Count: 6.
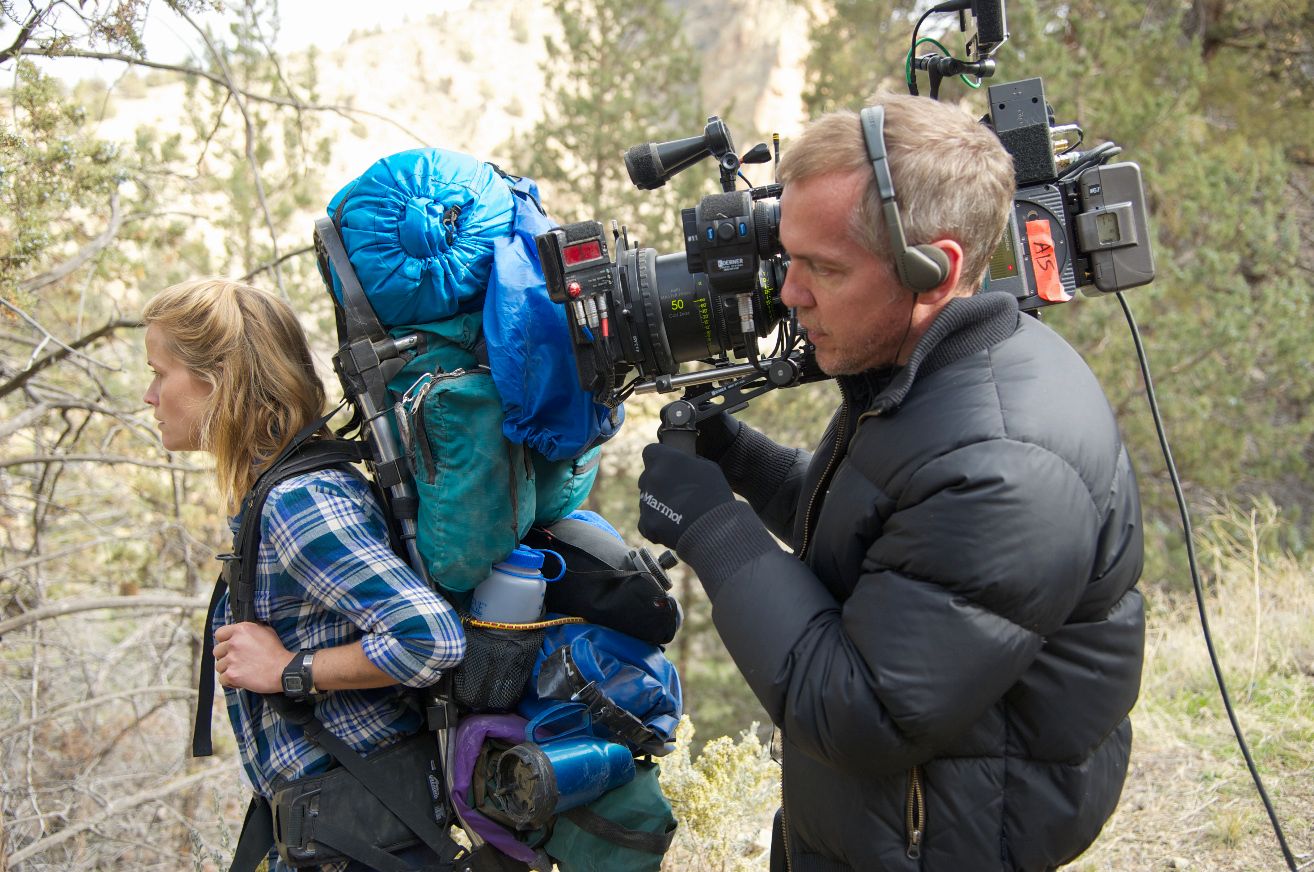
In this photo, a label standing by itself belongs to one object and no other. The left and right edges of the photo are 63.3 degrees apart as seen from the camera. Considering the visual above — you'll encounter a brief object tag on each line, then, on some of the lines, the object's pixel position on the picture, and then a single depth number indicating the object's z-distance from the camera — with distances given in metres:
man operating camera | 1.31
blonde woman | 1.77
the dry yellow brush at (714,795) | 2.68
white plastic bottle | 1.90
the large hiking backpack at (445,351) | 1.77
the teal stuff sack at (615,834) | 1.89
